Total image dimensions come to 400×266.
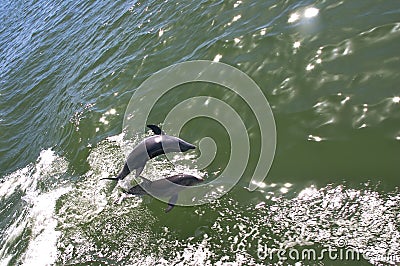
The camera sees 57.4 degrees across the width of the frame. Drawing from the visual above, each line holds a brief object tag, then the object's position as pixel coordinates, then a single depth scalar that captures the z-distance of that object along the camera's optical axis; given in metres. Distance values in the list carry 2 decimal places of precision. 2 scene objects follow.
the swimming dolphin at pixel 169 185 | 7.62
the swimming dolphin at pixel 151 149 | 7.82
